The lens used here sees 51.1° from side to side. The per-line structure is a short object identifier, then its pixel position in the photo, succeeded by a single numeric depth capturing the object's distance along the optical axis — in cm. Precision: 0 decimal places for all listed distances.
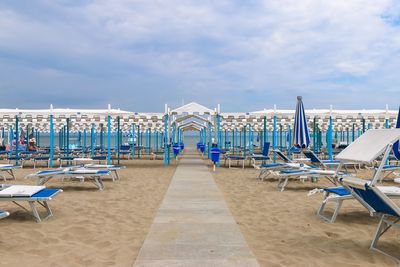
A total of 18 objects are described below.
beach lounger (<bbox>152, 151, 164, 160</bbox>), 1975
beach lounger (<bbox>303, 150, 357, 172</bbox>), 918
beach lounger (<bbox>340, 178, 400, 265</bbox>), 363
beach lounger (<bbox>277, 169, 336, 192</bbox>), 801
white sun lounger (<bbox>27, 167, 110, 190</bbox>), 806
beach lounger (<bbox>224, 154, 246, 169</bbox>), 1423
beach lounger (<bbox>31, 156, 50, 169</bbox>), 1402
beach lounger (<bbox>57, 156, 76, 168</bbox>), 1346
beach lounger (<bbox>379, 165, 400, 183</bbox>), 1000
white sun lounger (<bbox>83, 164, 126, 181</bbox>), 988
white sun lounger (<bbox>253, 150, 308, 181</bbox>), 984
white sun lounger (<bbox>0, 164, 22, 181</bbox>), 959
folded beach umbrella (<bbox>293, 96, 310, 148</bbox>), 981
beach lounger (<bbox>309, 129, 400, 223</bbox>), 373
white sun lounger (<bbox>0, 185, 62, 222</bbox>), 508
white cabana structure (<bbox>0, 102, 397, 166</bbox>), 1491
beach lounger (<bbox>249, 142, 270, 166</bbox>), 1345
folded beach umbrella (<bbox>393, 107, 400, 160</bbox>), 543
